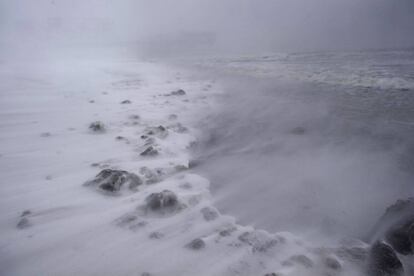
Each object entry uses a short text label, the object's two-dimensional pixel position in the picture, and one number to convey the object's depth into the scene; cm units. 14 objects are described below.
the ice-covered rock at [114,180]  263
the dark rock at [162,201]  238
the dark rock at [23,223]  212
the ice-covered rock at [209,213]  233
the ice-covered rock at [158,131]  409
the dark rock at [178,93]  734
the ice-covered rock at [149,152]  337
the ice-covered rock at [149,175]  283
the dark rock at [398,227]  191
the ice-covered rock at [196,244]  198
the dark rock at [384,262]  174
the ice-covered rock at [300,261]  183
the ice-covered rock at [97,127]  421
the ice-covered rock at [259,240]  199
